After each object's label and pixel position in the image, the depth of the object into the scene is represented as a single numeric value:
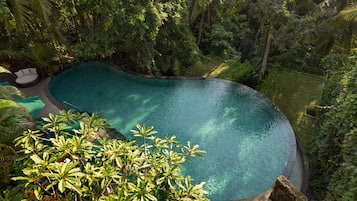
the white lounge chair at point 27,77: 12.06
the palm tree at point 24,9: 9.50
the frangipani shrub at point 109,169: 3.62
